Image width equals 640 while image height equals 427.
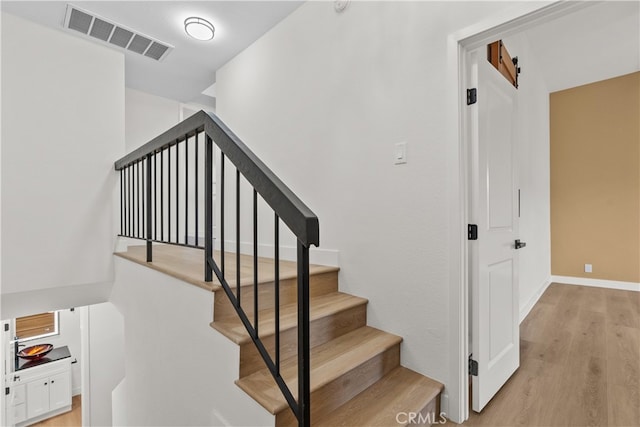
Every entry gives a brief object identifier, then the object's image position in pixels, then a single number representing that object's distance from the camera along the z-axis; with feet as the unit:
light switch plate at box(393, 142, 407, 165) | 6.24
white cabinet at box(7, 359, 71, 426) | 15.65
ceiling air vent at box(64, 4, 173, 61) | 8.70
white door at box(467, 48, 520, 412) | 5.62
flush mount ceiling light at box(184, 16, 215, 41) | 9.06
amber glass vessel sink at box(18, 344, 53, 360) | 16.57
